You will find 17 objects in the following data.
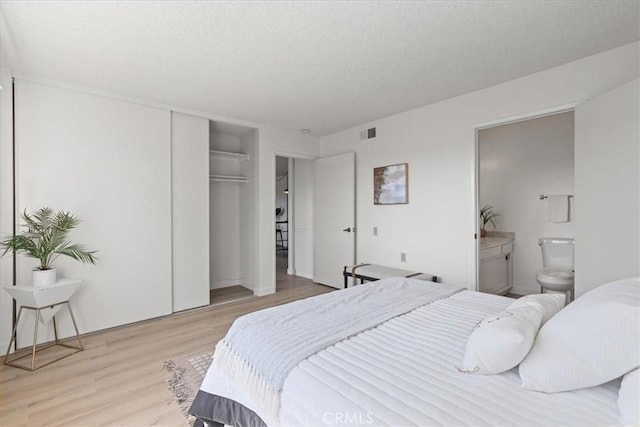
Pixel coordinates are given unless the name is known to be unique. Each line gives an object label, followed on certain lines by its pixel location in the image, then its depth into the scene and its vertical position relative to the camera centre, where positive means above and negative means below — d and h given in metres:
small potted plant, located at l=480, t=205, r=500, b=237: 4.38 -0.08
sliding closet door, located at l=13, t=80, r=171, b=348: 2.68 +0.24
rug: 1.89 -1.22
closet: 4.40 +0.03
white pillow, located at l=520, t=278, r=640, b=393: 0.86 -0.43
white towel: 3.70 +0.03
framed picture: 3.74 +0.35
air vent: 4.13 +1.11
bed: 0.84 -0.57
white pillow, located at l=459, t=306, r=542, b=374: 0.99 -0.47
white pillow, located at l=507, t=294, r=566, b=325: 1.27 -0.43
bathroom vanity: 3.64 -0.70
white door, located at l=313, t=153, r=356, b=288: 4.36 -0.11
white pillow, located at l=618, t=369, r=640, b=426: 0.74 -0.50
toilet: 3.03 -0.66
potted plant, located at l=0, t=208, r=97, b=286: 2.46 -0.26
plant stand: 2.33 -0.74
